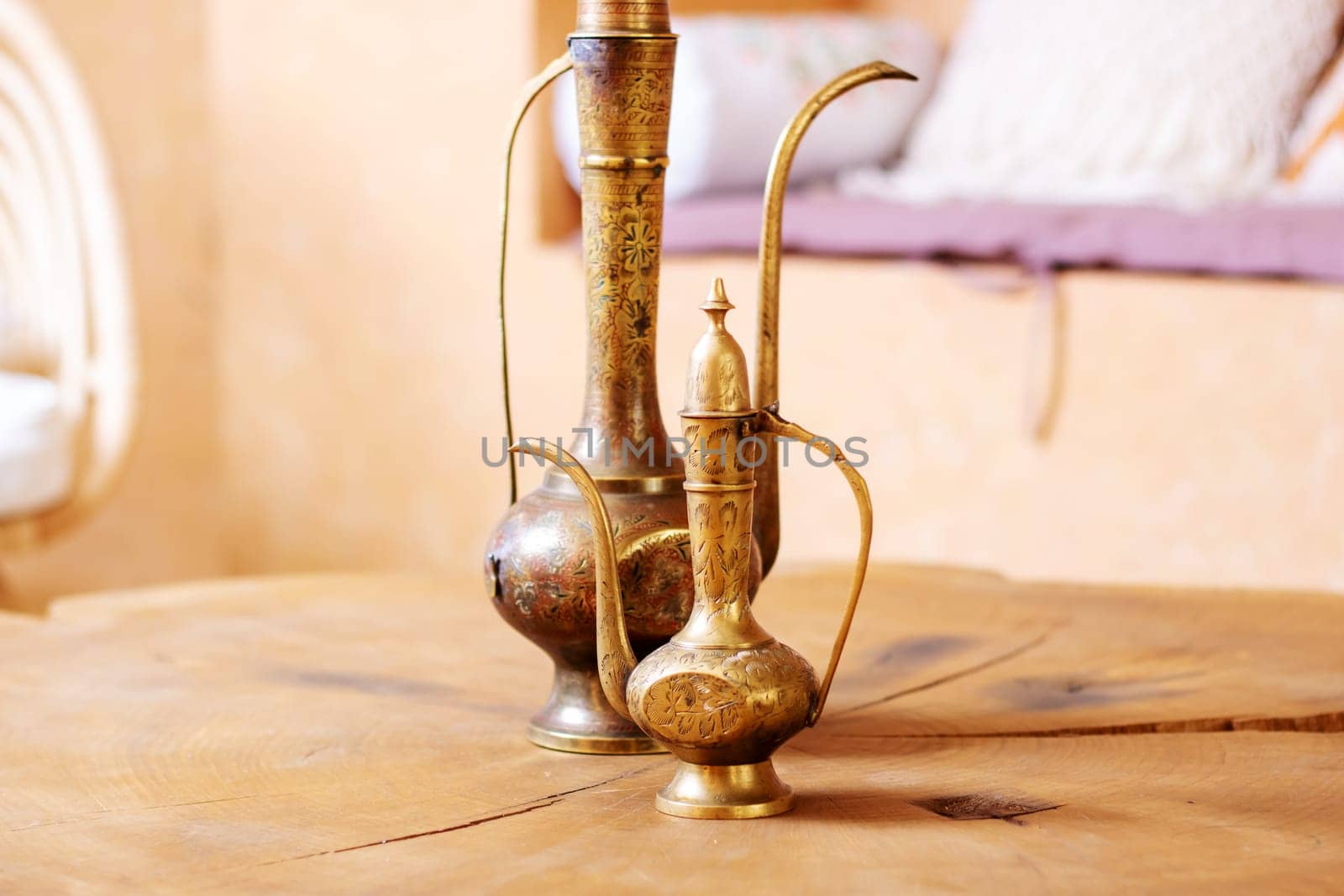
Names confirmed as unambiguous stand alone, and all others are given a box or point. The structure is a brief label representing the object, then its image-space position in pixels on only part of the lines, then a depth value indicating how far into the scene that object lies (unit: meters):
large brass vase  1.18
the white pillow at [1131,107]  2.82
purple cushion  2.26
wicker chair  2.34
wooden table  1.09
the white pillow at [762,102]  2.80
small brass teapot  1.10
